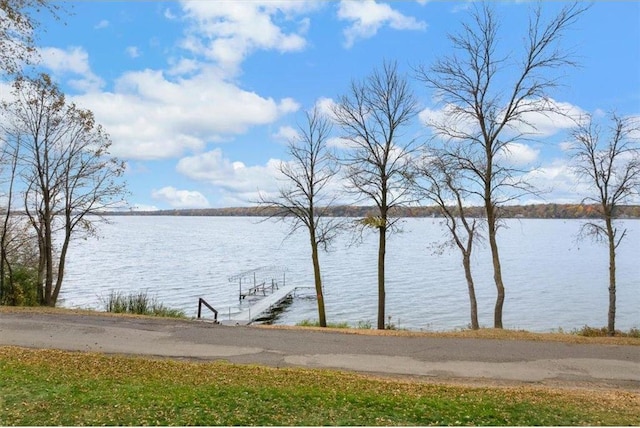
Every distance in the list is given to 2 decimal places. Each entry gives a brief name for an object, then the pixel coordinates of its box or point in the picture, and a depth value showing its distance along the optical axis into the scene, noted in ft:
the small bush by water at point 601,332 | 60.26
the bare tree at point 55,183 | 69.56
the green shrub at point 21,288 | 73.56
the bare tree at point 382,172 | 63.16
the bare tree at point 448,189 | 61.21
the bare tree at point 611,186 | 59.57
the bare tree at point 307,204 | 68.59
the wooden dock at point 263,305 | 94.32
